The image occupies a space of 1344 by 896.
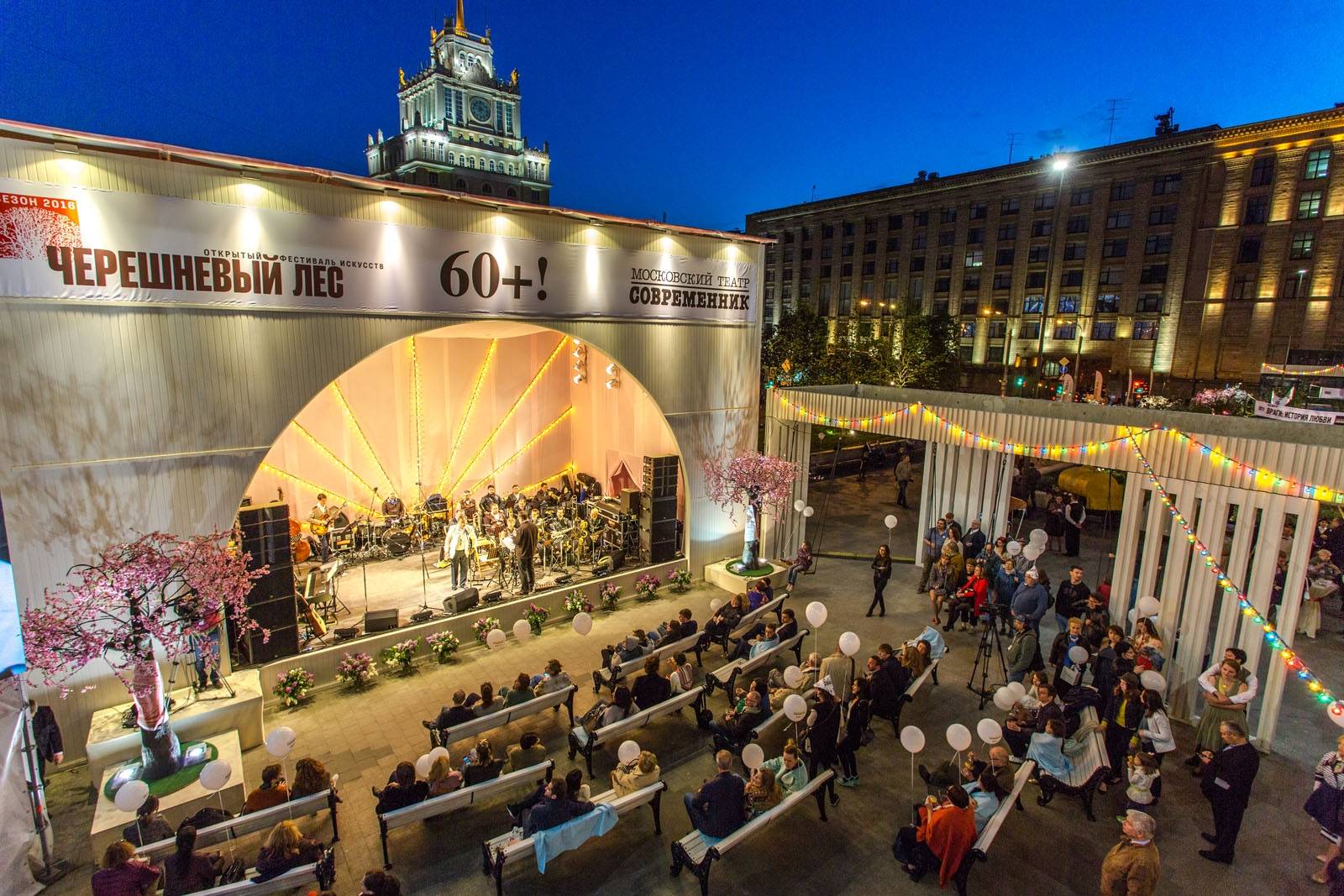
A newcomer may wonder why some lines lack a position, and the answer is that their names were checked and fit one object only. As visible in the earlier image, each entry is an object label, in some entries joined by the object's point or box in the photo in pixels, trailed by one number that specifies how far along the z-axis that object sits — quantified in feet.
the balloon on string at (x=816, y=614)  30.12
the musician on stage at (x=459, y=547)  40.52
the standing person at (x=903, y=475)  64.08
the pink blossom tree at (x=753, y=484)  42.73
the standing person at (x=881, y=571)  39.50
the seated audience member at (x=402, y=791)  20.33
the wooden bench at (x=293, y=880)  17.22
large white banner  24.00
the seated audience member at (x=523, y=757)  24.89
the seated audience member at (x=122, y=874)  16.25
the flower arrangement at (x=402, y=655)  32.32
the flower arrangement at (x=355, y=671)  30.83
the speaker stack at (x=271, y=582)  29.43
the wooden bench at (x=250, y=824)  18.62
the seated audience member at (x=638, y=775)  21.50
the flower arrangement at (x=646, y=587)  42.73
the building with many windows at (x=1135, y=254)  117.80
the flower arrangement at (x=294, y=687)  29.45
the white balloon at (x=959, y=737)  21.74
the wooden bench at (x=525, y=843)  18.78
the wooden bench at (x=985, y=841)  19.07
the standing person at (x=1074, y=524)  50.29
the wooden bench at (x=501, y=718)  24.73
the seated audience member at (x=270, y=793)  20.39
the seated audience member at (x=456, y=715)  24.99
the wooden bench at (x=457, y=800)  20.17
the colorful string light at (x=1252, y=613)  18.74
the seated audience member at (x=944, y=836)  19.07
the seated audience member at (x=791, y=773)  21.58
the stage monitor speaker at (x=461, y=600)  35.65
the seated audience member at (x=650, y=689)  26.48
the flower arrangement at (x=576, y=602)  39.06
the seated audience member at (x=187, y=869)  17.12
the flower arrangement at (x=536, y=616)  37.32
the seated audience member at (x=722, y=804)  19.74
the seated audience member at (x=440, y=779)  21.12
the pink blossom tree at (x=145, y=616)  20.70
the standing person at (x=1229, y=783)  20.38
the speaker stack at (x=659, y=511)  45.11
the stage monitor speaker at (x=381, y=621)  33.12
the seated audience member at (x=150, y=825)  18.85
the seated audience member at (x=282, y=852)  17.70
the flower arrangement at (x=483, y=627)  35.58
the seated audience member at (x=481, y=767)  21.50
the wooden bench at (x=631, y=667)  29.27
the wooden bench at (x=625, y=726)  24.59
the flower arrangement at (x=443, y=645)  33.73
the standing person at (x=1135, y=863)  16.43
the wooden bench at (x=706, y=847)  19.04
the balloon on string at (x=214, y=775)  20.66
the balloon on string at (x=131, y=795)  18.30
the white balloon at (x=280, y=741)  20.77
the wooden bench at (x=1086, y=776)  22.61
